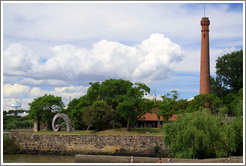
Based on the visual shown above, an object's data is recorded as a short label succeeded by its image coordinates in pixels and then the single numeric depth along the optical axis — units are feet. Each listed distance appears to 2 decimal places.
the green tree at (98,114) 151.02
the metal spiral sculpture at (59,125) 152.23
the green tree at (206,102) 153.87
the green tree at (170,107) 155.19
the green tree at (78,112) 165.89
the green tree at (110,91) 167.53
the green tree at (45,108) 164.35
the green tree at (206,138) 92.53
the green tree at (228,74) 187.77
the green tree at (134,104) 152.97
